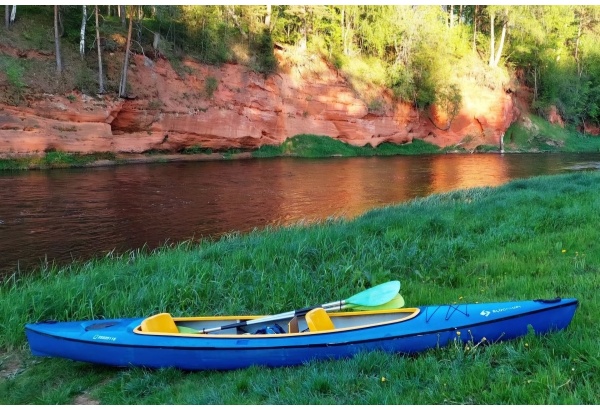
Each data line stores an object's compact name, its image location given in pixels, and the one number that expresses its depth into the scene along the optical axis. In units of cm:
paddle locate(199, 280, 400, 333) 426
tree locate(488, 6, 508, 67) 3959
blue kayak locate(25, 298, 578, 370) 362
